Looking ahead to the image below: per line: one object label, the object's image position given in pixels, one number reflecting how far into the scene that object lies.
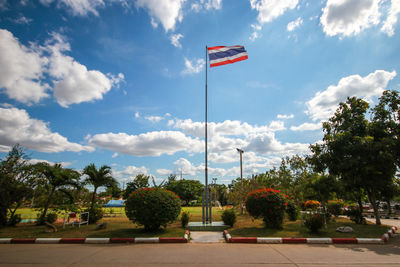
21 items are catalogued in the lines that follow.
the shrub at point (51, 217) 13.70
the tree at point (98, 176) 15.47
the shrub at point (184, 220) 11.94
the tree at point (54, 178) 13.45
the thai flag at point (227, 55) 15.33
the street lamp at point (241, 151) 24.75
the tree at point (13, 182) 12.40
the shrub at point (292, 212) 15.48
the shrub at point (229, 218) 12.34
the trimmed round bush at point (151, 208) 9.63
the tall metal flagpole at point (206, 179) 13.14
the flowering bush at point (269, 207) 11.06
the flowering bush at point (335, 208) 20.33
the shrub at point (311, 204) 25.20
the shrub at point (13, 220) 12.90
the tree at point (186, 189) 67.88
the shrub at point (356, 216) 14.72
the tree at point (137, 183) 55.29
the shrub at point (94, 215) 14.07
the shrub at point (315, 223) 10.27
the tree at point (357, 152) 12.36
